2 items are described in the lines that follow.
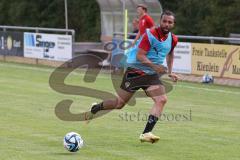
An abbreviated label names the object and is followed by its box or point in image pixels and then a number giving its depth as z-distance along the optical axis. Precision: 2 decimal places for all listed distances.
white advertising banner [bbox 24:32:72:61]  27.53
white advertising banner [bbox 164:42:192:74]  22.58
